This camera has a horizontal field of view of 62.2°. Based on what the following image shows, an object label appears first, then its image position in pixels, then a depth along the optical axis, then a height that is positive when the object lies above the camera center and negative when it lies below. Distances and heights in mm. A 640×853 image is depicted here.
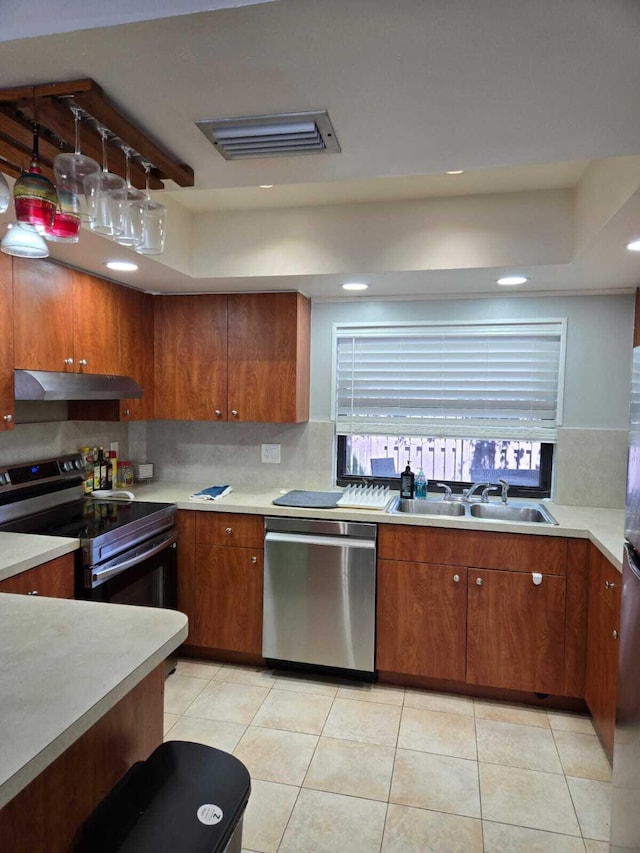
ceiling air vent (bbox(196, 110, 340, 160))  1146 +595
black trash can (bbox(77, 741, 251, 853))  996 -826
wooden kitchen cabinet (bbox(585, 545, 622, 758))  2133 -1015
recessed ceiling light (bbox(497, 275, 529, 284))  2719 +655
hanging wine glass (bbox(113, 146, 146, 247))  1186 +415
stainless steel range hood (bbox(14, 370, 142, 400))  2299 +51
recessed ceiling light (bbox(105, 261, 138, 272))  2588 +652
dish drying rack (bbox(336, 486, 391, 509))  2916 -549
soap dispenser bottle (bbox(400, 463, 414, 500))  3203 -495
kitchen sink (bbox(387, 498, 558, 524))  3020 -611
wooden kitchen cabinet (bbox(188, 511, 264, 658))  2975 -1038
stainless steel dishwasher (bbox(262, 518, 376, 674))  2820 -1033
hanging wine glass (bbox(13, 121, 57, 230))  1049 +397
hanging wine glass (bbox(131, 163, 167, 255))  1245 +418
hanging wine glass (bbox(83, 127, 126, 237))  1116 +431
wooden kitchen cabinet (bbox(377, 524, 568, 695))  2621 -1046
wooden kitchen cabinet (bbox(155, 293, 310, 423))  3164 +260
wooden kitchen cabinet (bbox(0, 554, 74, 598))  2018 -737
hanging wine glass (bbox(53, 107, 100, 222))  1077 +459
